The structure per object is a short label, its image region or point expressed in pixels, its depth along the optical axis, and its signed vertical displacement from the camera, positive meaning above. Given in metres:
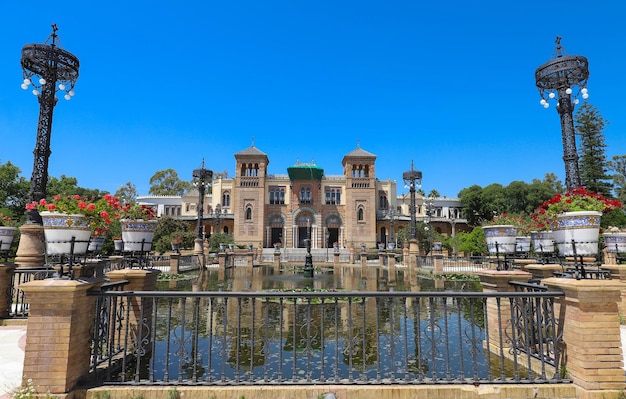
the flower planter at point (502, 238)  6.29 +0.03
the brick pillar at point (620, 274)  8.20 -0.80
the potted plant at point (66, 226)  3.92 +0.14
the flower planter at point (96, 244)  10.67 -0.18
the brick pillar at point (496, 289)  5.16 -0.73
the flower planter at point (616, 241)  8.75 -0.02
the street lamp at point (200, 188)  26.08 +4.07
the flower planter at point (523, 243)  11.39 -0.11
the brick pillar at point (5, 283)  7.13 -0.94
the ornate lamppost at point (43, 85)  11.49 +5.36
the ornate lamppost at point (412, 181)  28.84 +4.89
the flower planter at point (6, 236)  7.24 +0.04
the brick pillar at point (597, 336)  3.58 -0.98
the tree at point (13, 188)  28.48 +4.10
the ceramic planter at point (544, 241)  9.19 -0.03
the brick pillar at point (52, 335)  3.42 -0.96
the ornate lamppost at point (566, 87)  14.22 +6.50
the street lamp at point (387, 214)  49.30 +3.55
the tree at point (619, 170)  42.50 +8.57
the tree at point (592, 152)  33.56 +8.47
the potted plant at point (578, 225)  4.00 +0.17
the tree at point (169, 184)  67.25 +10.52
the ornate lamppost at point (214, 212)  49.27 +3.82
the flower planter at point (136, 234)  5.77 +0.07
